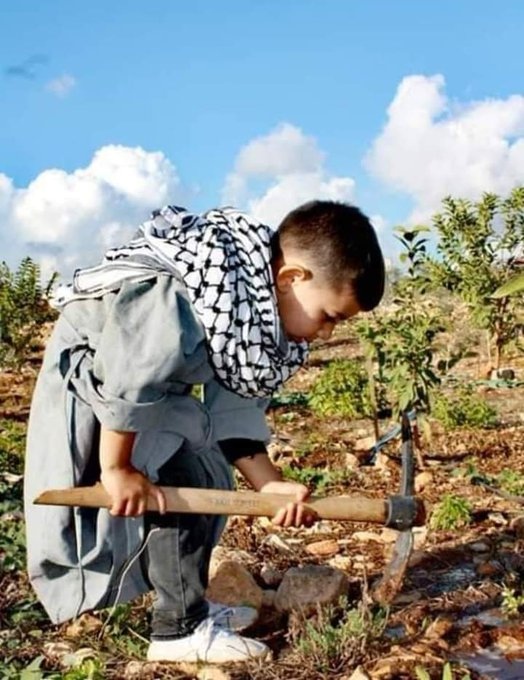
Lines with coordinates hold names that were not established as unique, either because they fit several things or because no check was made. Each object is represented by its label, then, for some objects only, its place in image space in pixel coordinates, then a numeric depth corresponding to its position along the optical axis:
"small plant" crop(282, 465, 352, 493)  4.74
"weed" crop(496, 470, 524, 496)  4.43
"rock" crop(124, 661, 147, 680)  2.58
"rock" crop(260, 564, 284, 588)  3.24
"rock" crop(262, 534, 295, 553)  3.57
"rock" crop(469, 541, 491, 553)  3.59
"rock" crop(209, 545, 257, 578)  3.33
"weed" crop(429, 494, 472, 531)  3.81
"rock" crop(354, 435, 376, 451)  5.70
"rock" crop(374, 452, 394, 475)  5.01
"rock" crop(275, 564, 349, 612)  2.94
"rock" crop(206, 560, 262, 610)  3.01
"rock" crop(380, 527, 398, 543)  3.71
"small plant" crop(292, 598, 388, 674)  2.54
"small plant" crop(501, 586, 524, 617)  2.95
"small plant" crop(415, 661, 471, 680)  2.25
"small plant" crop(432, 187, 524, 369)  8.97
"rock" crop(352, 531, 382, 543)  3.73
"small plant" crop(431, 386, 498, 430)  6.11
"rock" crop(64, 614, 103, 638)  2.83
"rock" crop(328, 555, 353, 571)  3.39
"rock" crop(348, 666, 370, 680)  2.40
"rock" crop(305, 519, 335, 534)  3.88
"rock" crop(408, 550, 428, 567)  3.45
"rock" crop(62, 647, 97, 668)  2.61
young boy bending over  2.33
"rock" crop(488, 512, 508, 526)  3.89
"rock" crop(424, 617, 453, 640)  2.76
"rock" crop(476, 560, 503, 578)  3.35
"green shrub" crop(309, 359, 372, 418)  6.71
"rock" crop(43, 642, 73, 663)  2.68
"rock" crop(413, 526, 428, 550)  3.66
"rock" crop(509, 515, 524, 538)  3.70
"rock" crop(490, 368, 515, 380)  8.52
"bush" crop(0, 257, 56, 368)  9.61
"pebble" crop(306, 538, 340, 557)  3.58
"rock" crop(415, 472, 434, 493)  4.61
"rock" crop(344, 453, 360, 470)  5.10
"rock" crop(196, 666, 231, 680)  2.53
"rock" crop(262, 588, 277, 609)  3.03
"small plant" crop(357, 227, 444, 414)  4.66
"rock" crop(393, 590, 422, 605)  3.07
